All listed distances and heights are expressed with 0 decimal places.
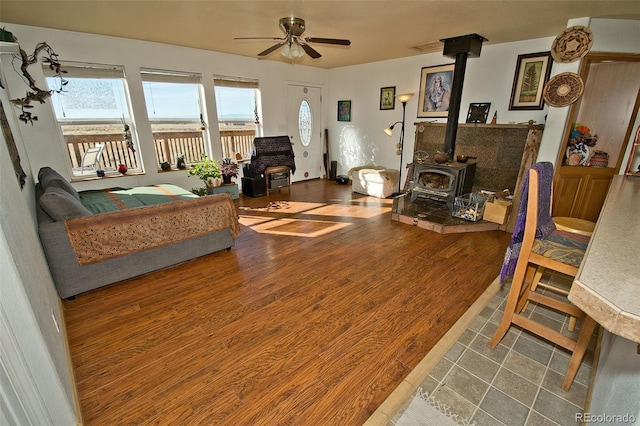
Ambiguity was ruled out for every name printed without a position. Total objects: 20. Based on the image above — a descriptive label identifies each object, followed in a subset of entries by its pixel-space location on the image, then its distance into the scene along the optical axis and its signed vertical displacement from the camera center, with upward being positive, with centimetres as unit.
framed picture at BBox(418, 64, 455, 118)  462 +73
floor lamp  513 -1
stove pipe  371 +91
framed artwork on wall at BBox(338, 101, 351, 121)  628 +55
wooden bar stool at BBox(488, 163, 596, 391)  146 -63
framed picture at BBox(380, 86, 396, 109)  540 +72
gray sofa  214 -82
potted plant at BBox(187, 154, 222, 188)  441 -54
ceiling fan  279 +95
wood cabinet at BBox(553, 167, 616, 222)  340 -67
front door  613 +16
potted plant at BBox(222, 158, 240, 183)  491 -57
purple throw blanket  156 -46
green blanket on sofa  311 -71
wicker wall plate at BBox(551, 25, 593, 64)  291 +93
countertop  61 -37
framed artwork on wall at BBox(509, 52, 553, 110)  378 +73
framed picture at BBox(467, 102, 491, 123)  430 +34
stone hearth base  362 -108
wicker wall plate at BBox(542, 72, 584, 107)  306 +49
